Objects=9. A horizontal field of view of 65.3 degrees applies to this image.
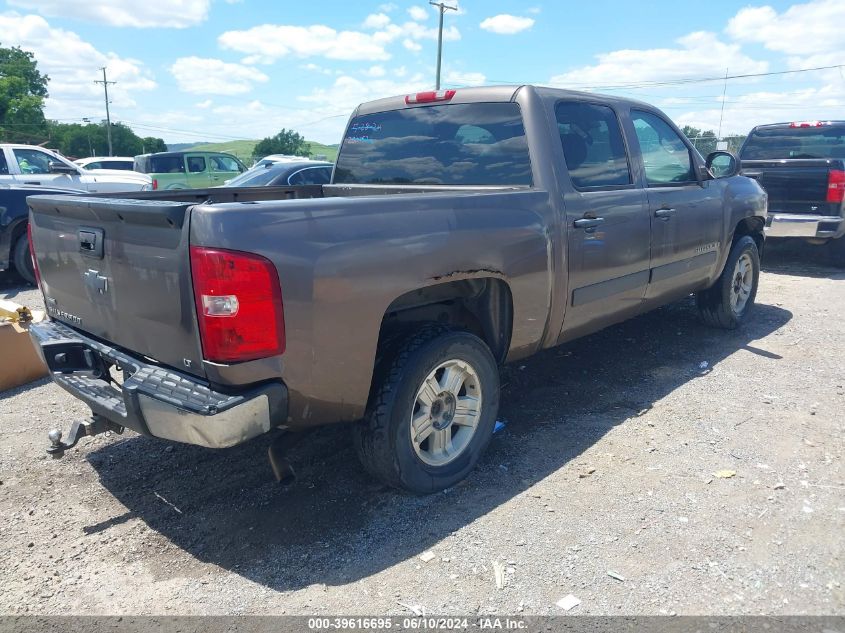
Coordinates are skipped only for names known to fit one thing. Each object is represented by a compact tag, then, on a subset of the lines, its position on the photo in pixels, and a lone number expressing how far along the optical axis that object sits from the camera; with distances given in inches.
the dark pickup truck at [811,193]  351.9
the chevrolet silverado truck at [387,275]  101.0
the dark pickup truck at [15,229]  324.2
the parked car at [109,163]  973.7
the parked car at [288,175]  417.7
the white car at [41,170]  418.3
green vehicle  701.9
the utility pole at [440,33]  1365.7
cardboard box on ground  193.0
